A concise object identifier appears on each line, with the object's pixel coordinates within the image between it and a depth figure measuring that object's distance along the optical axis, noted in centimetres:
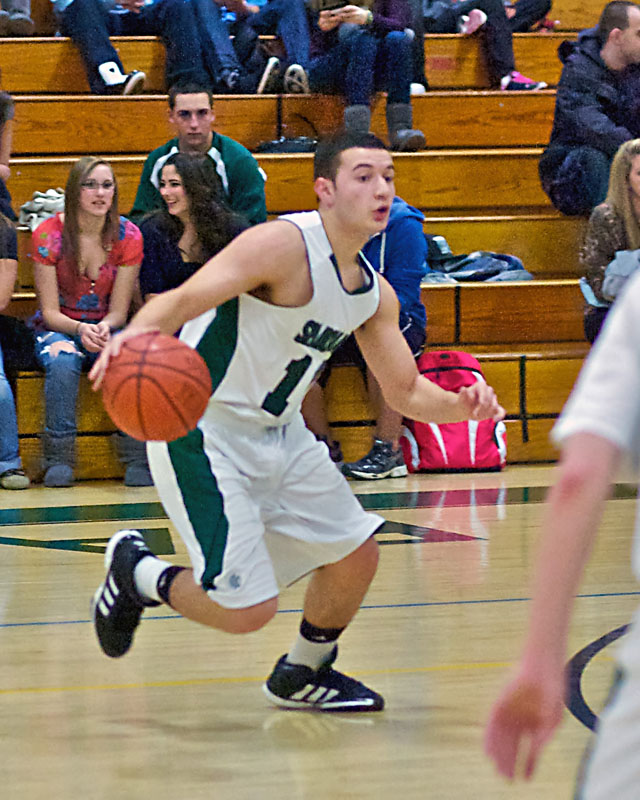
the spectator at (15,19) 1553
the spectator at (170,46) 1501
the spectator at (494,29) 1629
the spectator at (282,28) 1539
